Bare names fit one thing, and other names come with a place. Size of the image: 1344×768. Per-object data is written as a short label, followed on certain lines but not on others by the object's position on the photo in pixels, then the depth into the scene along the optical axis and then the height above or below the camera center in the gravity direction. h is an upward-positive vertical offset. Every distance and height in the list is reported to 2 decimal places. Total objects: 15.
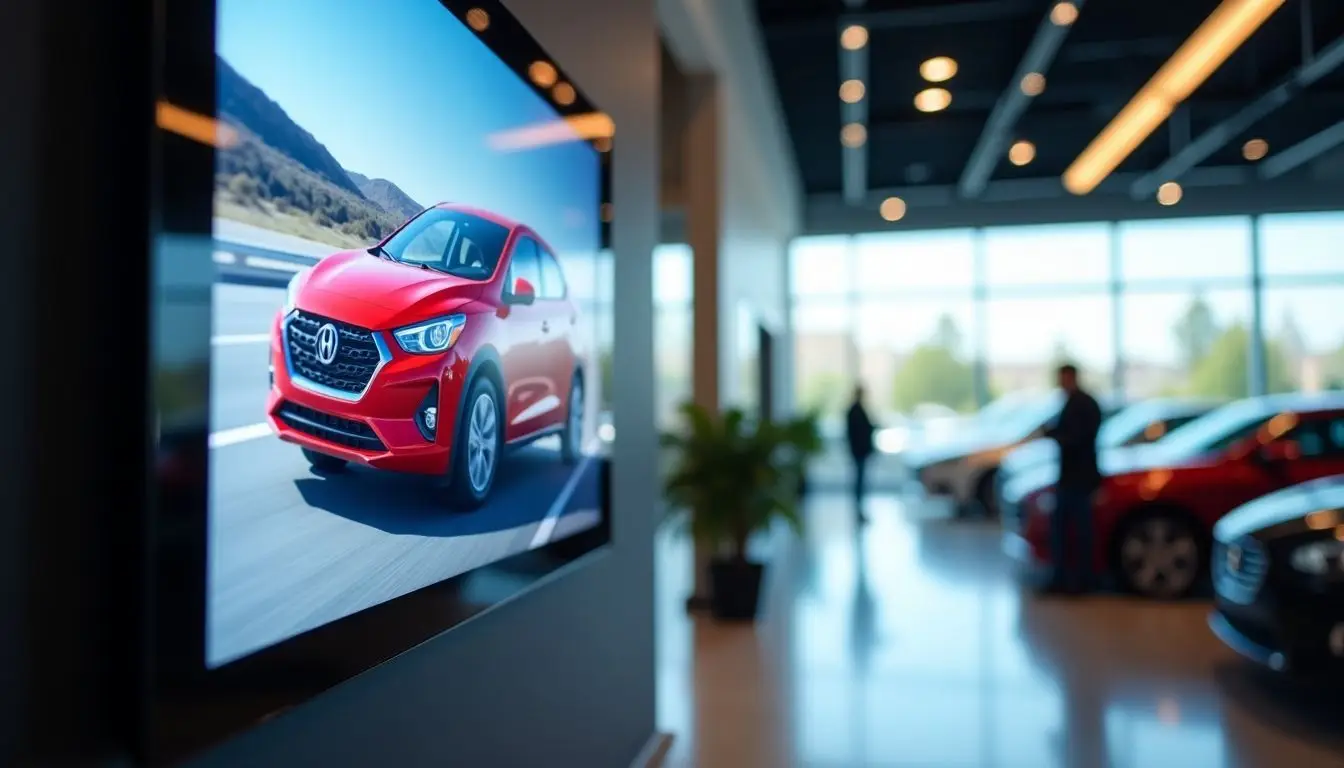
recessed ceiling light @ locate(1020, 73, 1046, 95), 8.88 +2.99
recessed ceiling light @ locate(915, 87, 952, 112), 9.73 +3.14
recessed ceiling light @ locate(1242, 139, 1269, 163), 11.70 +3.15
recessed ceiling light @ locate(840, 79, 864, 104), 9.40 +3.11
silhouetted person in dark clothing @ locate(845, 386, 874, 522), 11.05 -0.39
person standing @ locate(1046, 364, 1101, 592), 6.57 -0.59
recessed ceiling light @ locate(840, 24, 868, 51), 7.87 +3.05
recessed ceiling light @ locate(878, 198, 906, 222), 14.78 +3.00
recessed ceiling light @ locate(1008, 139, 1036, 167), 11.74 +3.14
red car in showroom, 6.47 -0.57
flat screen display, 1.33 +0.16
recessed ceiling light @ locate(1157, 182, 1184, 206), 12.77 +2.91
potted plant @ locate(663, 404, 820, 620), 6.02 -0.50
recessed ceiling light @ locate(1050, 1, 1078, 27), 7.08 +2.91
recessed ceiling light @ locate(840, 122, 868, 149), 11.09 +3.16
